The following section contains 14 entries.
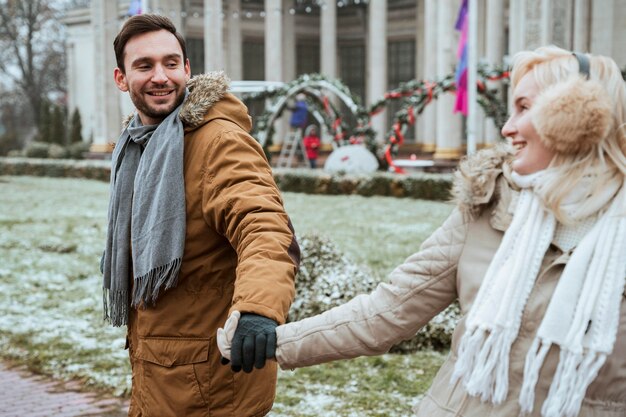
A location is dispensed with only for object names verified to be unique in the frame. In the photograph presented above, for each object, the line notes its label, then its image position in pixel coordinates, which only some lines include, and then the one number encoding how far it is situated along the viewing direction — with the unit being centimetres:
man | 259
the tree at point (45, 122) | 4053
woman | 177
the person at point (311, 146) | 2412
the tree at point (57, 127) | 4022
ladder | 2333
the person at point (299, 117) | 2744
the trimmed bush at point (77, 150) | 3538
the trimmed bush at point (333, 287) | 605
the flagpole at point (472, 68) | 1567
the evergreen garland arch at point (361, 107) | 1834
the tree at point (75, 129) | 4038
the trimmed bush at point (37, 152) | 3581
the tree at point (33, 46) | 4744
